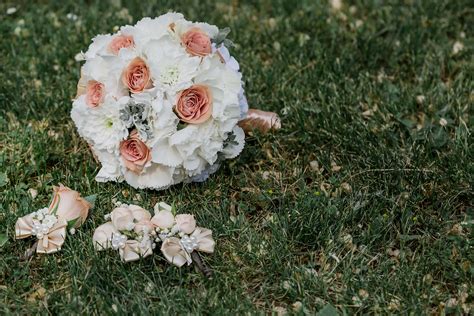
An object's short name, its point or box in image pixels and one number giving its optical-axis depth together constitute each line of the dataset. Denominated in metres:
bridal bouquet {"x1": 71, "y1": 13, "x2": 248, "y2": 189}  2.59
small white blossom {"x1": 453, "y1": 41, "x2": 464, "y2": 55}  3.59
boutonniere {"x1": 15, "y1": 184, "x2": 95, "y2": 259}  2.44
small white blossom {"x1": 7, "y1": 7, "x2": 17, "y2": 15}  3.91
